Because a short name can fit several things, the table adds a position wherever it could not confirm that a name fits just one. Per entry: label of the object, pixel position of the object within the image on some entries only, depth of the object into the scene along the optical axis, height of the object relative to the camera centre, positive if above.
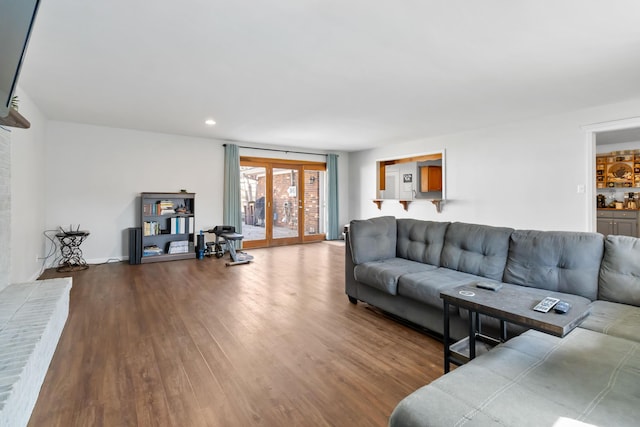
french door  7.21 +0.26
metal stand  4.96 -0.62
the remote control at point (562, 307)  1.55 -0.48
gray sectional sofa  1.11 -0.65
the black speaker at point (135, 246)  5.43 -0.56
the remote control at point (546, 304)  1.58 -0.48
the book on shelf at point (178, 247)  5.88 -0.64
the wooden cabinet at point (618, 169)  6.52 +0.86
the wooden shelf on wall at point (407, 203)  6.46 +0.19
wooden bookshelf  5.66 -0.24
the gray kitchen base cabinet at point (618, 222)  6.35 -0.24
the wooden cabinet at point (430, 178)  6.91 +0.73
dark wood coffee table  1.48 -0.51
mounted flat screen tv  1.46 +0.89
